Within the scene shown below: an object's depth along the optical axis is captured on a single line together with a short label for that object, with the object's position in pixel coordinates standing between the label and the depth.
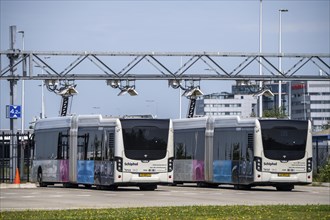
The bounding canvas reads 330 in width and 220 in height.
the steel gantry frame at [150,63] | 56.72
